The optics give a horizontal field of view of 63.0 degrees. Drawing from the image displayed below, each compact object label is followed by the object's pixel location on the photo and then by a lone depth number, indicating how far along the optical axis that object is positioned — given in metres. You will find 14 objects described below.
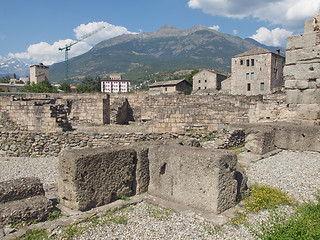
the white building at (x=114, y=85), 117.06
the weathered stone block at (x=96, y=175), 5.05
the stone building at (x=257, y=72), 52.56
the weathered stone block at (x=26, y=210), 4.47
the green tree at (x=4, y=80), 87.94
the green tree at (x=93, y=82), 95.81
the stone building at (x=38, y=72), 106.56
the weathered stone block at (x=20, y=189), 4.93
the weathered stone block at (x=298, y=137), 9.69
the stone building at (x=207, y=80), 62.53
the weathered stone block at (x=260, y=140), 9.66
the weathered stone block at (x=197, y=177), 5.03
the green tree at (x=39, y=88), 52.58
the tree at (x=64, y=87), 80.56
